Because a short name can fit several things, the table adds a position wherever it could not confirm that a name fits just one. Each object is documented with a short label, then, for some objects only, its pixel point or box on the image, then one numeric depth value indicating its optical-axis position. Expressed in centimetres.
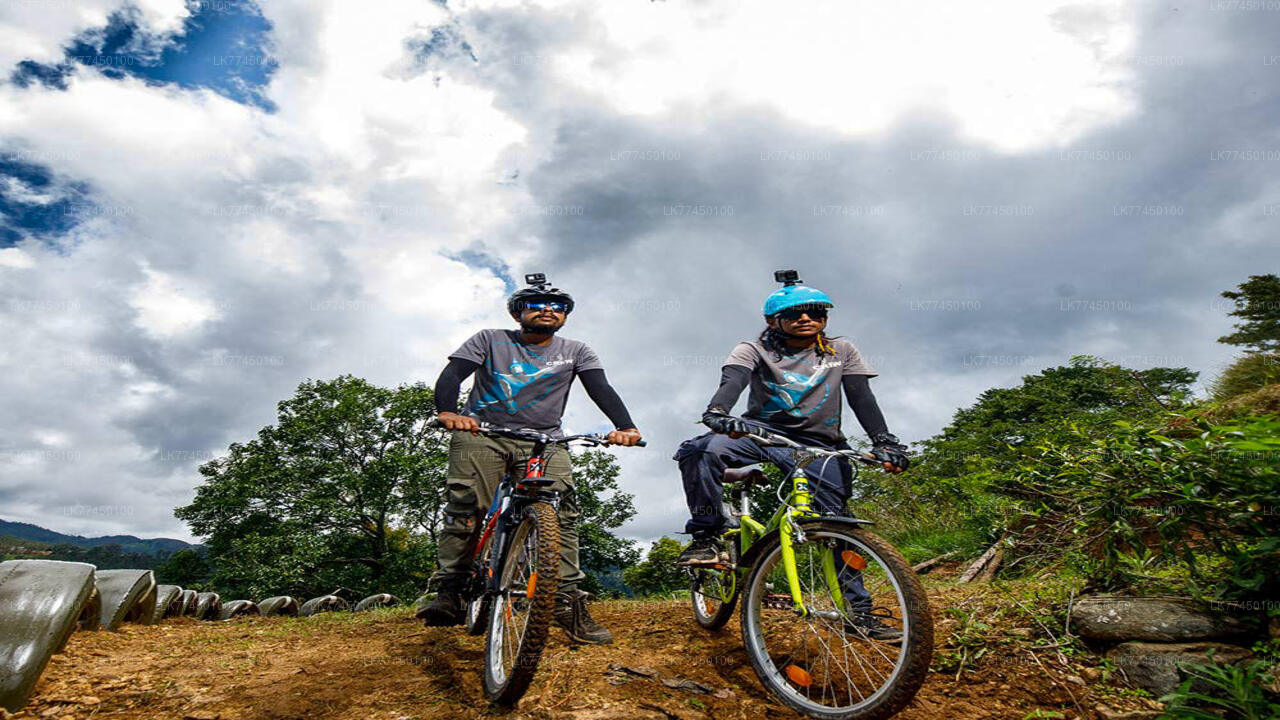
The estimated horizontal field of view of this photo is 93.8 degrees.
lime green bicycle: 236
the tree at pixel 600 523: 2603
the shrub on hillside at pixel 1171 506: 255
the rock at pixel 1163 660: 257
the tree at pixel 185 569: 2648
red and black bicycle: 275
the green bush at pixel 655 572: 2609
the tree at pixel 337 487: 2447
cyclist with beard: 414
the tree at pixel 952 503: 495
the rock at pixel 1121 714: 249
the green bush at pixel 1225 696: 219
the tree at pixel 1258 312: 2836
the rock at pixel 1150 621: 270
